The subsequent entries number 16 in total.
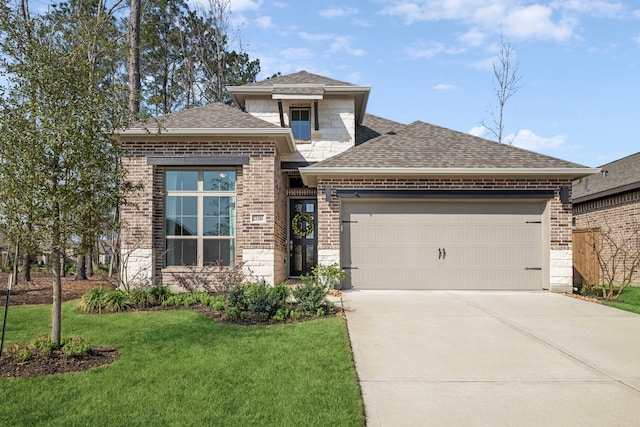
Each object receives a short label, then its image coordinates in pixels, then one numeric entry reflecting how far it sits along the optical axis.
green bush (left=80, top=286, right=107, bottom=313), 8.73
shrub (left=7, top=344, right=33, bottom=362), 5.48
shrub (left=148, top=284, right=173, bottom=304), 9.66
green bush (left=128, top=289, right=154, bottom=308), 9.27
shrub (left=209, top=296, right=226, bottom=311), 8.81
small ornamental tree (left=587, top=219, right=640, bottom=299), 14.74
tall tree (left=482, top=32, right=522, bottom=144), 23.88
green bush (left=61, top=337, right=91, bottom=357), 5.66
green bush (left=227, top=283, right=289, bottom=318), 7.98
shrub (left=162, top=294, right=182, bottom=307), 9.41
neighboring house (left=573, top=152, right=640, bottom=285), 13.66
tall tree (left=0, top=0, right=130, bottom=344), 5.45
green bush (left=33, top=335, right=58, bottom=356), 5.63
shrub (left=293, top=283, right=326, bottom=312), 8.30
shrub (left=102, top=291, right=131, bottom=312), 8.85
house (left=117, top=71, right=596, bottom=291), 11.10
